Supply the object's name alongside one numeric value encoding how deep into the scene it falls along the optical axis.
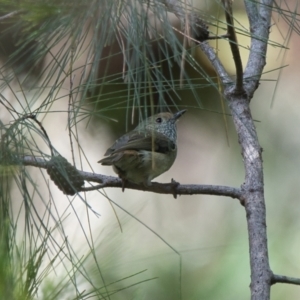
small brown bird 5.09
